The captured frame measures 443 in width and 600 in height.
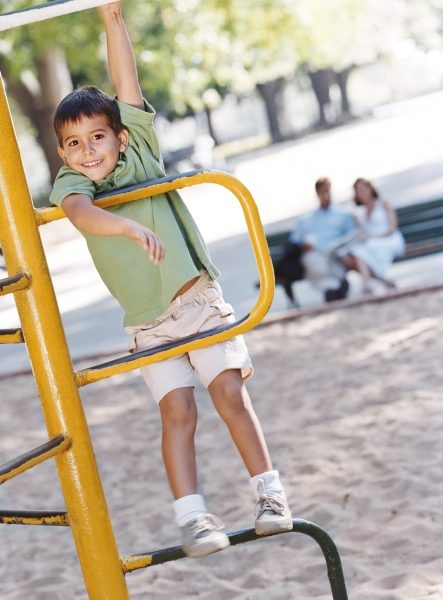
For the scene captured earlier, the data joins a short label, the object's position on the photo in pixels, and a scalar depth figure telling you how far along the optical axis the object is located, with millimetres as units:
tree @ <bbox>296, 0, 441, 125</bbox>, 23312
